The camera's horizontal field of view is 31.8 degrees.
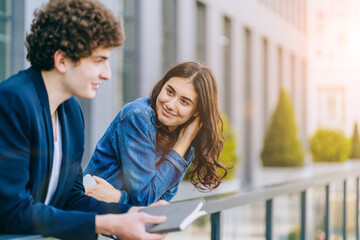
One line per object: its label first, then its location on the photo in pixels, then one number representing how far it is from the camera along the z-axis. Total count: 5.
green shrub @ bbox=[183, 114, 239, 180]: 11.56
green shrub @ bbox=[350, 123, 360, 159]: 18.20
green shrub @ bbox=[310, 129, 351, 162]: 19.30
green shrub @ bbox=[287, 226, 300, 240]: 3.67
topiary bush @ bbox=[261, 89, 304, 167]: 16.77
